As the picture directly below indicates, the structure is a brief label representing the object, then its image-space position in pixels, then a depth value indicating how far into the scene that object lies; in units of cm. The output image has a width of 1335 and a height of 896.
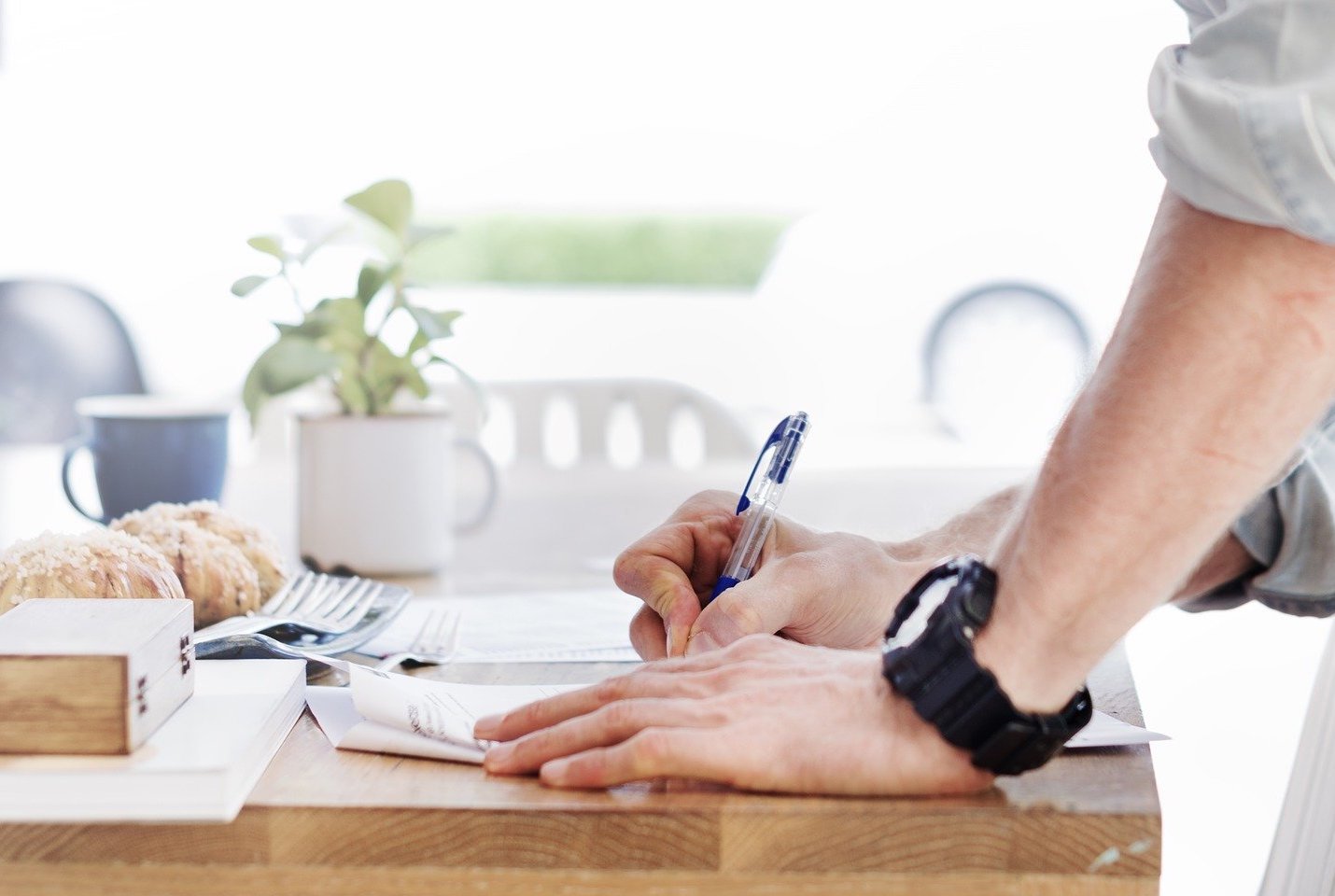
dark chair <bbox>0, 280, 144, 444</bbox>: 517
